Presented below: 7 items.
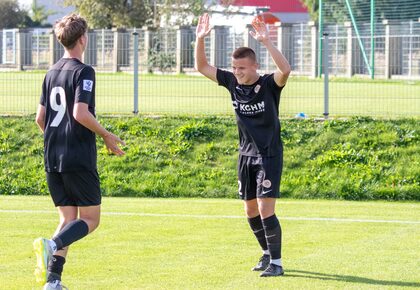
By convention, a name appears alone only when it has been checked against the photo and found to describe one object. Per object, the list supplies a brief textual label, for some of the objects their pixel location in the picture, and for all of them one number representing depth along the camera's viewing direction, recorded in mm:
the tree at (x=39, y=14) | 98575
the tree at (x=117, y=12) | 66625
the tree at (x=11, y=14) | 81188
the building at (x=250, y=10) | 64188
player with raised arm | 8828
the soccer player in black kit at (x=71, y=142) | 7688
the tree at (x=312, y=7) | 81194
